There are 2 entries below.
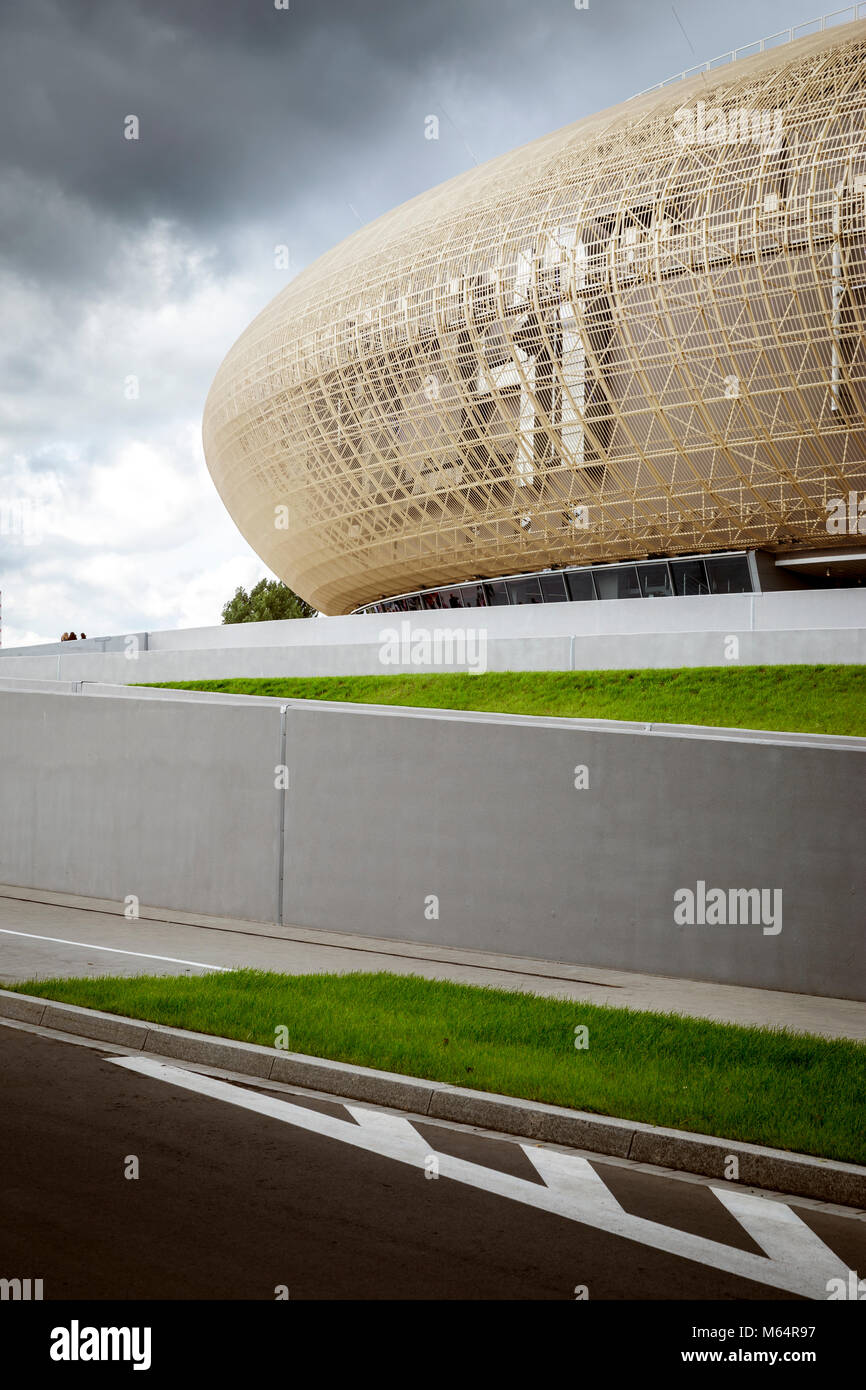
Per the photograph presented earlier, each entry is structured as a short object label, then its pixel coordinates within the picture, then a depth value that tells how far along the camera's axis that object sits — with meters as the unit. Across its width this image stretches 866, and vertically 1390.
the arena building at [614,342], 28.20
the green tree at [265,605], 85.19
